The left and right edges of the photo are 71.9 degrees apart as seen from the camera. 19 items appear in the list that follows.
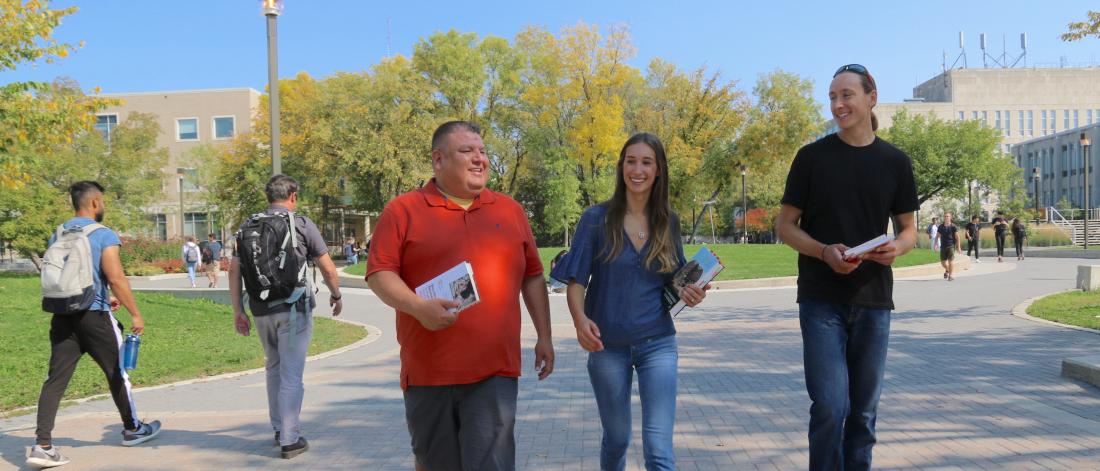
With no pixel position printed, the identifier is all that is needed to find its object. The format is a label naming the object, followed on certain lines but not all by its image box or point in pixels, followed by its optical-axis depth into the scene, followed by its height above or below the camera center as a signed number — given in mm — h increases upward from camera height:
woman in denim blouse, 3283 -385
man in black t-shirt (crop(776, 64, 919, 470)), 3307 -240
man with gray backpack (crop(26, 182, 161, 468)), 4777 -460
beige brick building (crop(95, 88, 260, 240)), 59594 +8715
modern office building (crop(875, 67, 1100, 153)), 93375 +13835
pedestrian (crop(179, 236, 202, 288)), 24984 -928
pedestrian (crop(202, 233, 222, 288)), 24578 -1038
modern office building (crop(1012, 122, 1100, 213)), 74562 +4938
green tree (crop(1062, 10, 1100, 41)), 11062 +2724
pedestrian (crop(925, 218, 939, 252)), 34341 -1086
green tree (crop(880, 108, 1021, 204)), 58719 +4167
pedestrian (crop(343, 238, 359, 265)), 37844 -1409
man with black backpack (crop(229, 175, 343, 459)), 4836 -409
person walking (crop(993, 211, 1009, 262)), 28766 -794
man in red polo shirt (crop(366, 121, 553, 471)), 2848 -358
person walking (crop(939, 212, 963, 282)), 19875 -842
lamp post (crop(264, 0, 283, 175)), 9680 +2056
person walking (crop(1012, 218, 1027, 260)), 29541 -913
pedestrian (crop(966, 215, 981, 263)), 27248 -722
